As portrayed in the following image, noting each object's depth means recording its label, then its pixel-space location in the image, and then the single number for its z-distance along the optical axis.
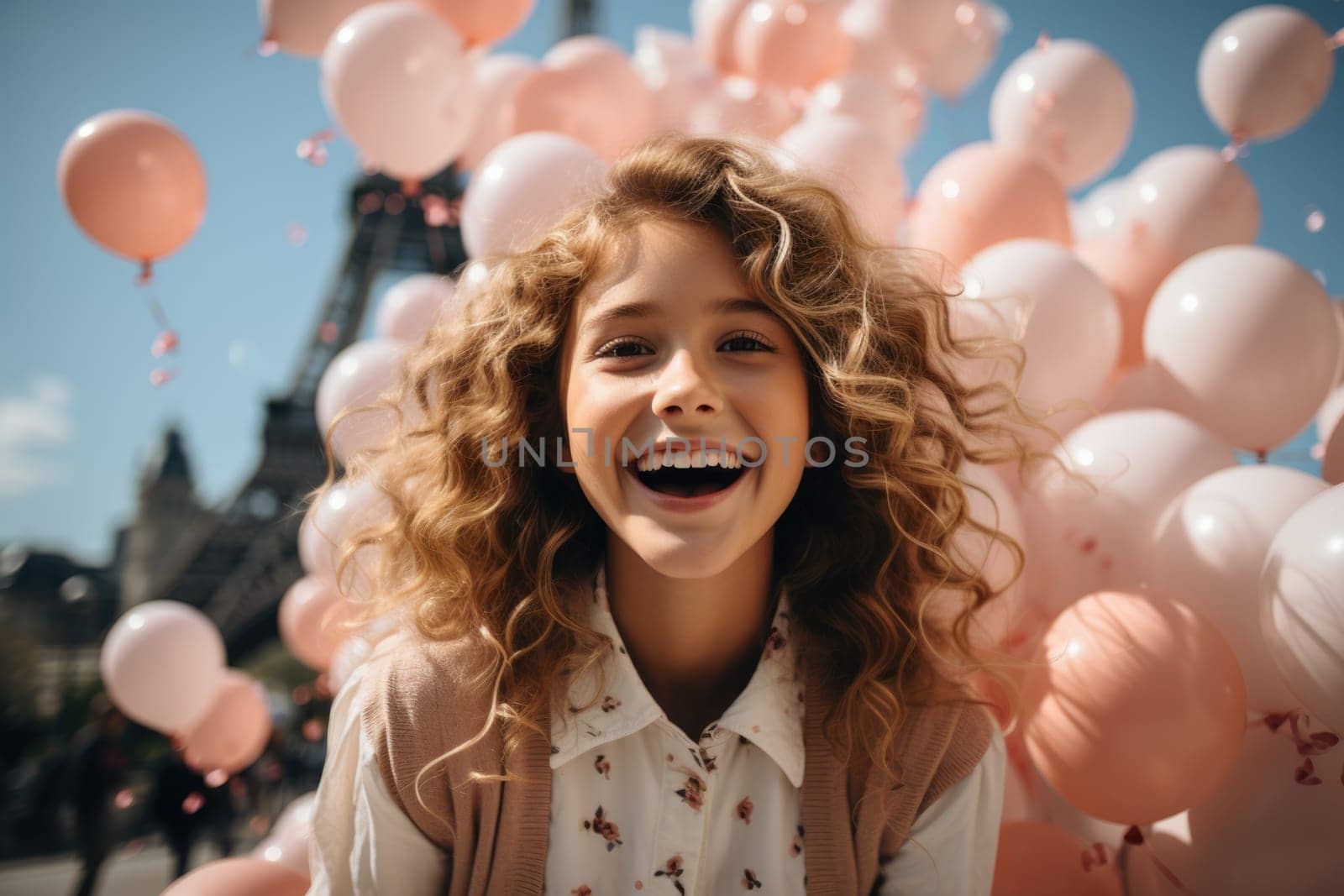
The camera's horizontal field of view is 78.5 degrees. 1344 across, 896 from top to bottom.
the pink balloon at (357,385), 1.89
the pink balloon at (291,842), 1.95
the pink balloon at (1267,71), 2.05
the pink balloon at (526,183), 1.80
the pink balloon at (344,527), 1.67
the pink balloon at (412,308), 2.53
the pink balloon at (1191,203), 1.97
